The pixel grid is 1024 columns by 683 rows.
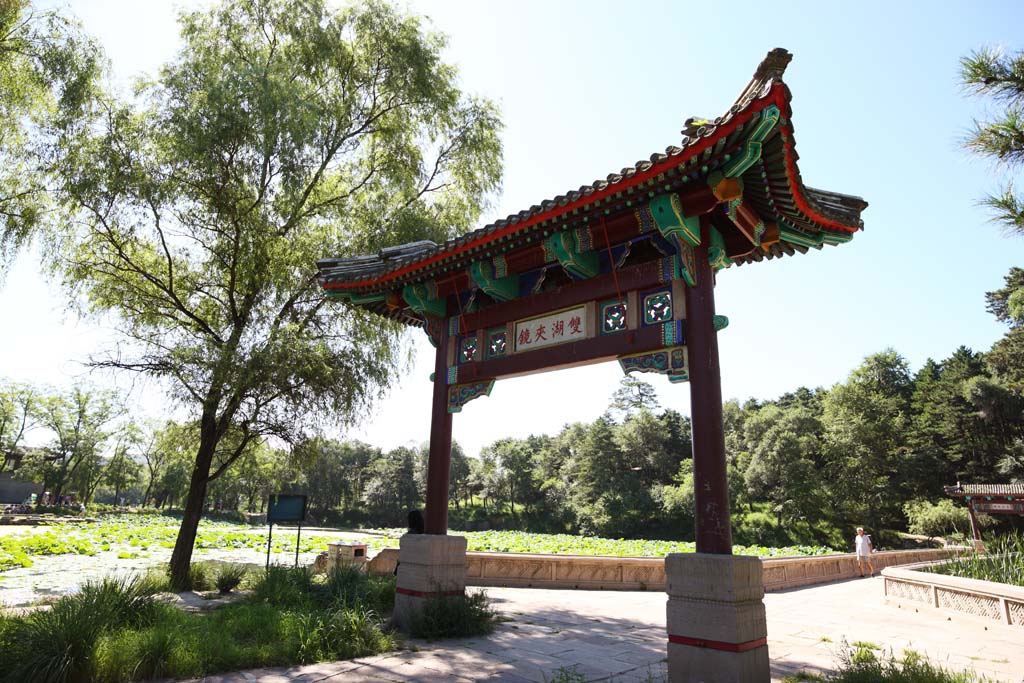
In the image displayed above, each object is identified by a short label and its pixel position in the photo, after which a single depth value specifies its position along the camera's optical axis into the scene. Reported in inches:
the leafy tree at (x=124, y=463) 1685.5
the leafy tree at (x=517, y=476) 1873.8
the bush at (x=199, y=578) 377.7
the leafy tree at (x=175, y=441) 423.5
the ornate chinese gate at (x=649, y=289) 176.7
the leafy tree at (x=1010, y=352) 1295.5
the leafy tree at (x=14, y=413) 1445.6
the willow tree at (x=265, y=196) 373.4
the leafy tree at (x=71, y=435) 1509.6
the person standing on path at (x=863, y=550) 561.0
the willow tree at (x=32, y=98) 320.8
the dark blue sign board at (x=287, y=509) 357.7
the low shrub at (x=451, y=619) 246.8
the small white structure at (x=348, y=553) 426.6
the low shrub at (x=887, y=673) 155.7
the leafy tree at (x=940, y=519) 1090.7
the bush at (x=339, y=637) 204.2
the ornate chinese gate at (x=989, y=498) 704.4
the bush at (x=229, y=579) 359.6
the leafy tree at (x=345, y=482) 2128.4
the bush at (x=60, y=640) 157.6
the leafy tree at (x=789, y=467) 1316.4
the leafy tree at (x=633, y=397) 1860.2
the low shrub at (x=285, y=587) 281.1
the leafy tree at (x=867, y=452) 1300.4
